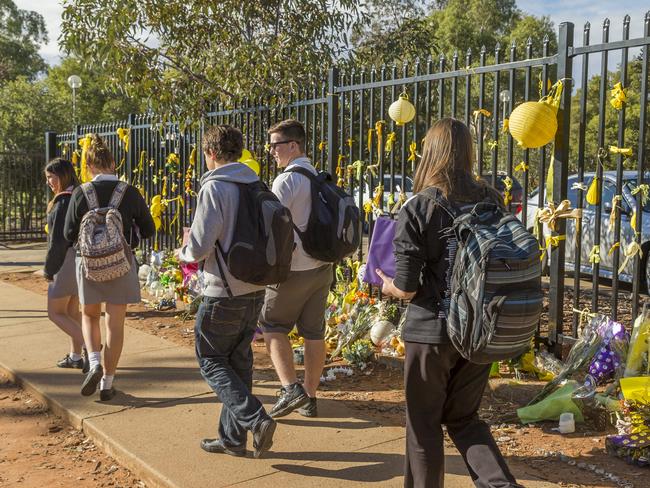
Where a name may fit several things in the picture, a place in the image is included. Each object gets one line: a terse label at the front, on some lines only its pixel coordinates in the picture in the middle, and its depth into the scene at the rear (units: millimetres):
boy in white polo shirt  4453
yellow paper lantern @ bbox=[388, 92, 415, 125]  6055
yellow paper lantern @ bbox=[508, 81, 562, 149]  4863
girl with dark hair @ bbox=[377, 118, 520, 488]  2936
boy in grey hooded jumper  3793
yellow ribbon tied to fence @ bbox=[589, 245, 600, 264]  5023
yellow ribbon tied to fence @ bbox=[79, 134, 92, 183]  9170
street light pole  20281
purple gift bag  3826
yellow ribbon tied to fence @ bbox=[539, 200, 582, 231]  4996
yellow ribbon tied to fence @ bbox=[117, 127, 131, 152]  10414
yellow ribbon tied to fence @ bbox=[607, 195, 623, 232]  4816
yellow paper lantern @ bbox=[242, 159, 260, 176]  6891
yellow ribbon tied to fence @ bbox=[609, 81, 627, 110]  4773
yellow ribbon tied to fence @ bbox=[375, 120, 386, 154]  6566
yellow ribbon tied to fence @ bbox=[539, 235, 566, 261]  5109
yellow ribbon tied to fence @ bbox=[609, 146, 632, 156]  4734
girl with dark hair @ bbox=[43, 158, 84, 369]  5273
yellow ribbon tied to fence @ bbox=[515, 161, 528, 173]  5320
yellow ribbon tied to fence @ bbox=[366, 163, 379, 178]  6621
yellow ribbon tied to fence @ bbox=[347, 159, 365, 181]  6734
